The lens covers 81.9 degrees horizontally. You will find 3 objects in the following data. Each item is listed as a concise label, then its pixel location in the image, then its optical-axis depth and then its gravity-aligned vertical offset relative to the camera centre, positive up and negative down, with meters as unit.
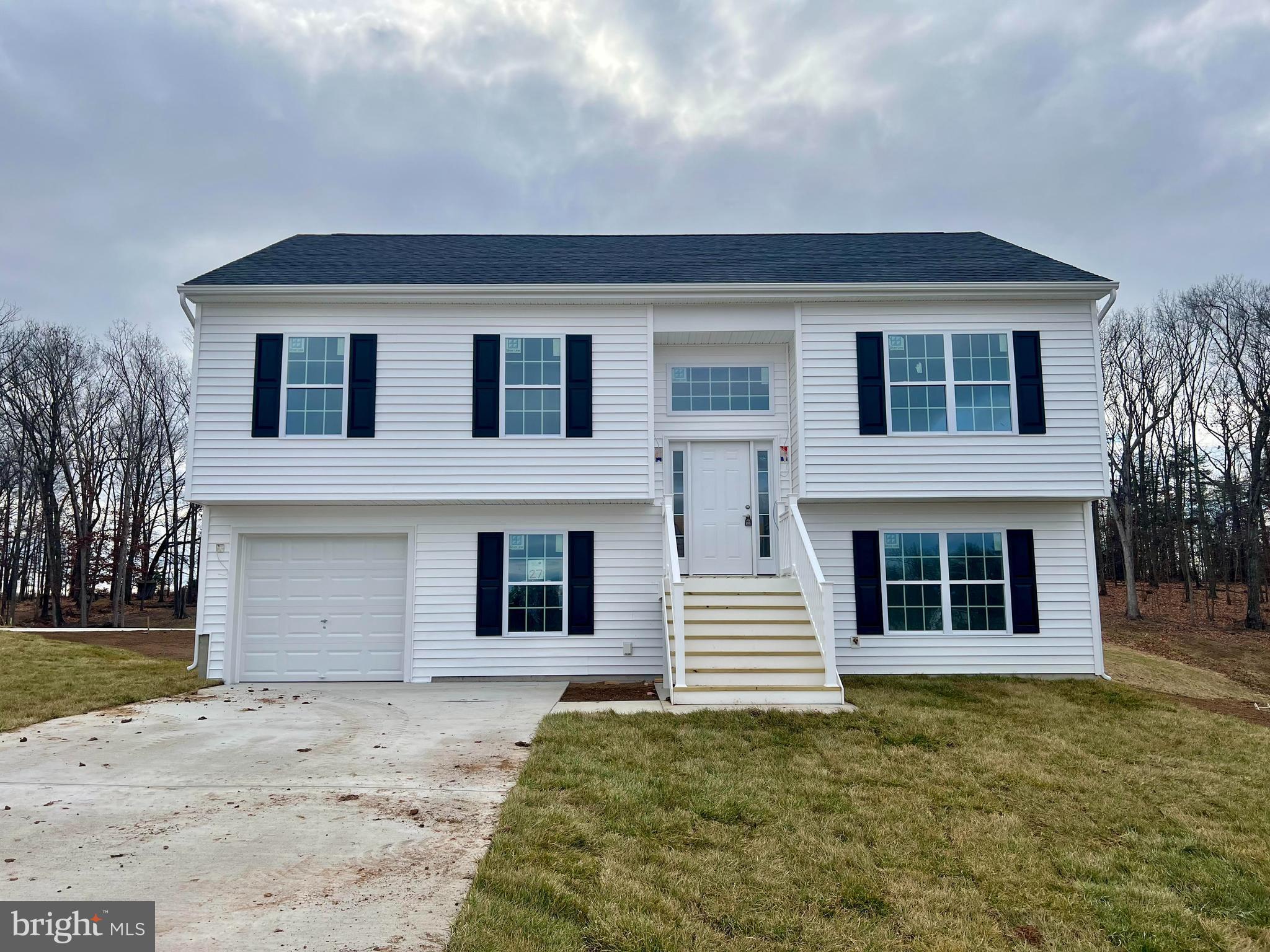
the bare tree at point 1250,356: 19.95 +5.72
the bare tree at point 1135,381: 23.69 +5.65
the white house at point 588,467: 10.04 +1.23
